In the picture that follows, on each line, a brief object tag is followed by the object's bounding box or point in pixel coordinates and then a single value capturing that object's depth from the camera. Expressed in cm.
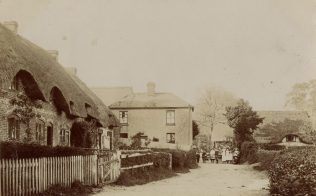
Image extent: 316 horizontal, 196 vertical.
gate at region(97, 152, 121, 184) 1805
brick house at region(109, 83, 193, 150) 5572
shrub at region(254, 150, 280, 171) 2955
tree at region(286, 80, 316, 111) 3862
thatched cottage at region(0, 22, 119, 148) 2086
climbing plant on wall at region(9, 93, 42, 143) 1923
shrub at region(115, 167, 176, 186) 1919
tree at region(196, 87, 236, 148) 7581
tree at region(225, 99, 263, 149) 5031
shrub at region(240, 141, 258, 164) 4019
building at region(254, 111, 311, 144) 5767
